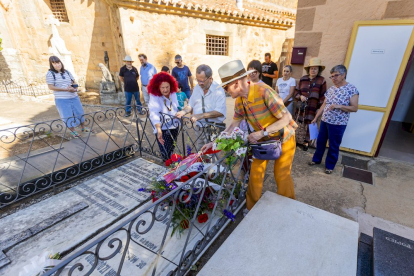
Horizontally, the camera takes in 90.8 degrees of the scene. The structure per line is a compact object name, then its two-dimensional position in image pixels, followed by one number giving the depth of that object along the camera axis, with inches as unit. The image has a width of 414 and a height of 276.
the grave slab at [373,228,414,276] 52.7
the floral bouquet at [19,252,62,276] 70.4
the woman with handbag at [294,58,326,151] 150.3
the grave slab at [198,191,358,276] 56.3
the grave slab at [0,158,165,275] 82.8
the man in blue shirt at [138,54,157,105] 253.6
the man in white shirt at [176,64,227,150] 112.5
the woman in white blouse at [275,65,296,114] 166.7
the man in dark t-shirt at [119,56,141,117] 254.8
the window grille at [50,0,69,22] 405.4
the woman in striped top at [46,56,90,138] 169.5
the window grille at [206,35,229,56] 378.0
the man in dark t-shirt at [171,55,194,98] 238.1
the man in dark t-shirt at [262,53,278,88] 228.6
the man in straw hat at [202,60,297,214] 76.2
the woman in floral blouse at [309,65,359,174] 120.0
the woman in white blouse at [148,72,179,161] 121.0
